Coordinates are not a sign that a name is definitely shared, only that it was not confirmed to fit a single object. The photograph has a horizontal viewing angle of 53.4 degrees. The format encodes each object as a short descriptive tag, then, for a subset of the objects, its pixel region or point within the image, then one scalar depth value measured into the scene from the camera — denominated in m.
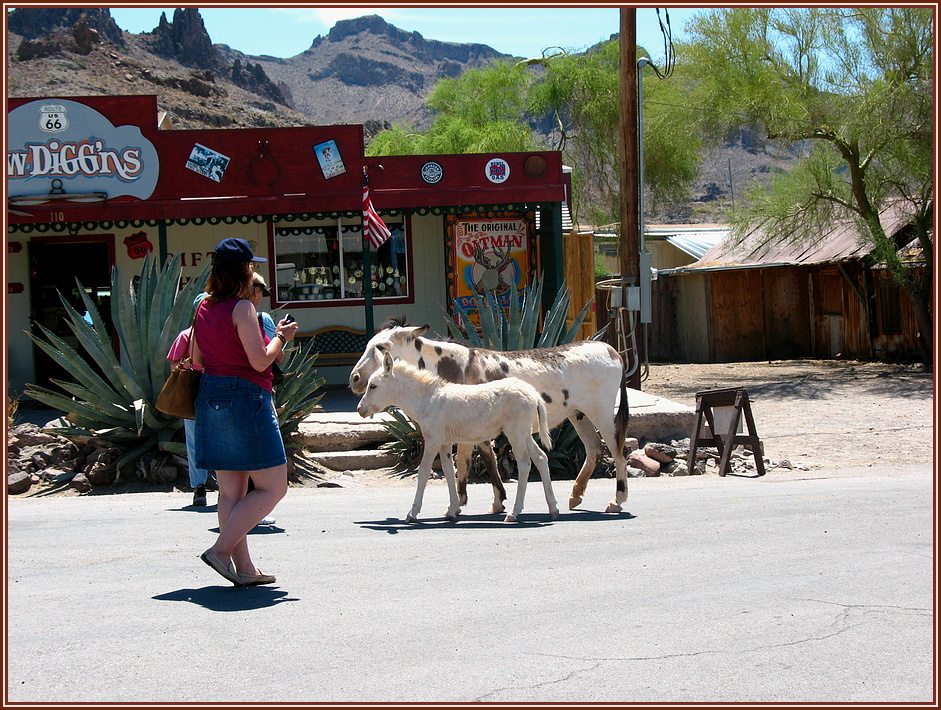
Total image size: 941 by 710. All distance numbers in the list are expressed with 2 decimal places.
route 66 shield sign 15.55
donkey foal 7.77
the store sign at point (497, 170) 16.44
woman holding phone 5.20
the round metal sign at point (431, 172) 16.31
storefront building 15.73
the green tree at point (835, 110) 21.11
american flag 14.95
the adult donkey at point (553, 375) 8.62
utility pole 16.02
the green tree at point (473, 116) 37.31
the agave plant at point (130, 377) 10.59
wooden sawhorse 11.76
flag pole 15.81
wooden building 24.83
